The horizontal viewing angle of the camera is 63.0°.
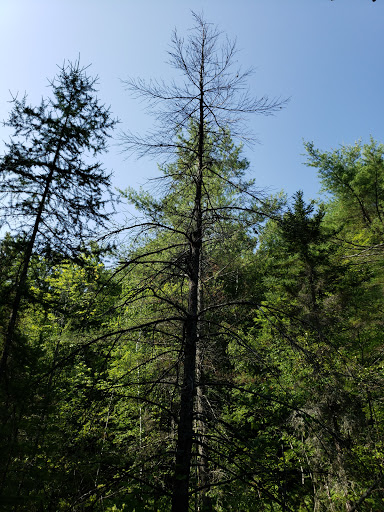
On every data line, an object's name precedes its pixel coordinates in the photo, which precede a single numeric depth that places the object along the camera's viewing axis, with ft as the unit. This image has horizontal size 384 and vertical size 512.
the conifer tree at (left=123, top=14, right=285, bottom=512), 11.81
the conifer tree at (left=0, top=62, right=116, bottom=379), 20.65
